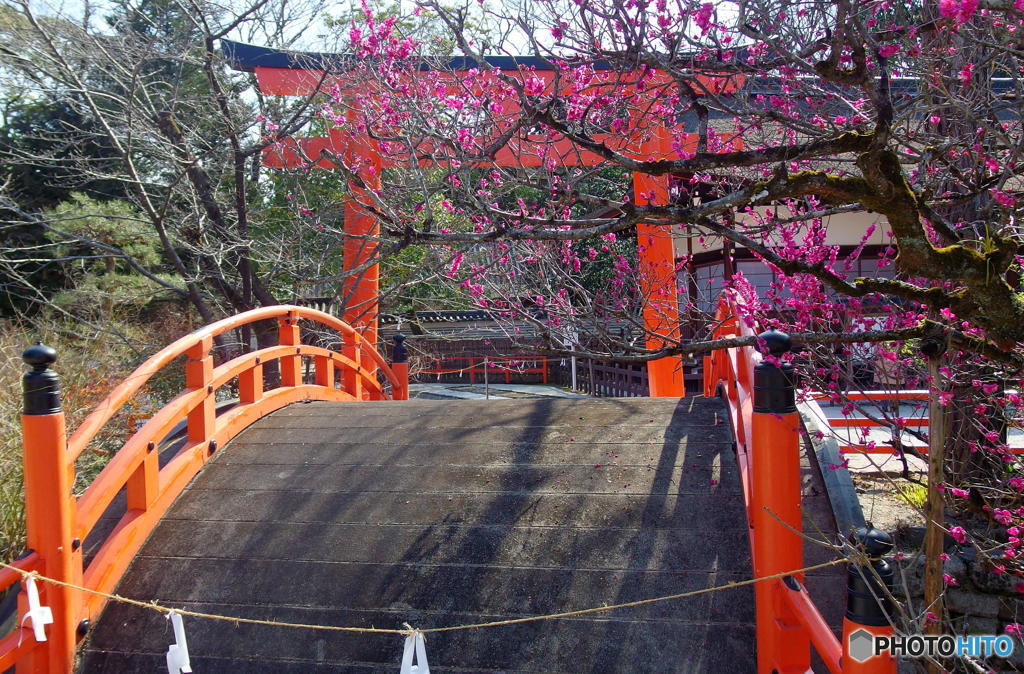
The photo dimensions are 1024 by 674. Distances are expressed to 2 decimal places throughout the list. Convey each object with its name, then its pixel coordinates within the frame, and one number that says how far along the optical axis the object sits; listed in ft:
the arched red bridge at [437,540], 10.41
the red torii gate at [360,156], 24.67
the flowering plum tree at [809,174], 7.41
